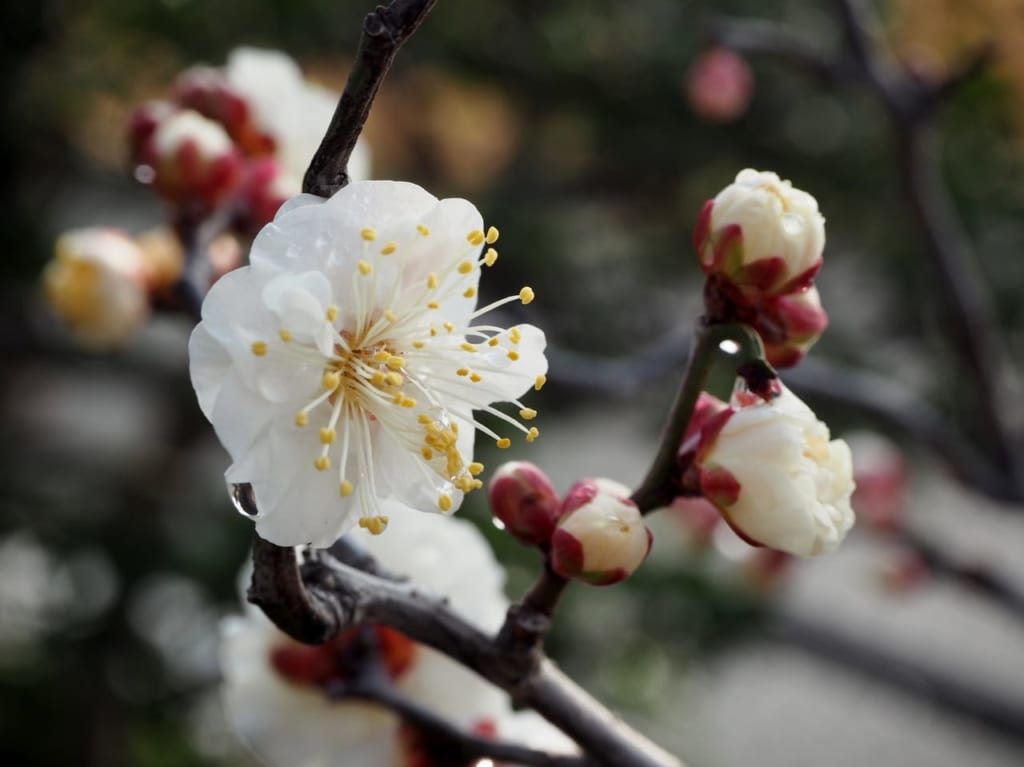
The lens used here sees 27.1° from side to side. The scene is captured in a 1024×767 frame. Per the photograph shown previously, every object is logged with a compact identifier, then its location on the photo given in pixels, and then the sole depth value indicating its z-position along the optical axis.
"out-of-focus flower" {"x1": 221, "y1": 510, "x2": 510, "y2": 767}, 0.19
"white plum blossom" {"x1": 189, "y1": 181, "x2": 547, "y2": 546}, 0.15
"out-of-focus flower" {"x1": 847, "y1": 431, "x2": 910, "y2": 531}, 0.36
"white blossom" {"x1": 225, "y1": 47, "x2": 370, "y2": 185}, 0.23
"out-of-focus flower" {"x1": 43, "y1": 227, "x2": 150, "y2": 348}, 0.24
